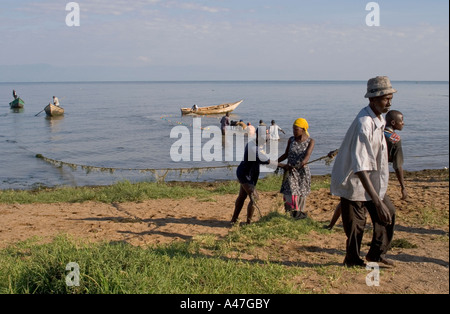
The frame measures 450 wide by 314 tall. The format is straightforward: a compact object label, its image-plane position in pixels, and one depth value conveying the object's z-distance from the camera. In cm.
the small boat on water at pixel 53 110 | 3675
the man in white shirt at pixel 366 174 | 400
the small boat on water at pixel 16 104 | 4376
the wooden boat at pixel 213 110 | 3863
